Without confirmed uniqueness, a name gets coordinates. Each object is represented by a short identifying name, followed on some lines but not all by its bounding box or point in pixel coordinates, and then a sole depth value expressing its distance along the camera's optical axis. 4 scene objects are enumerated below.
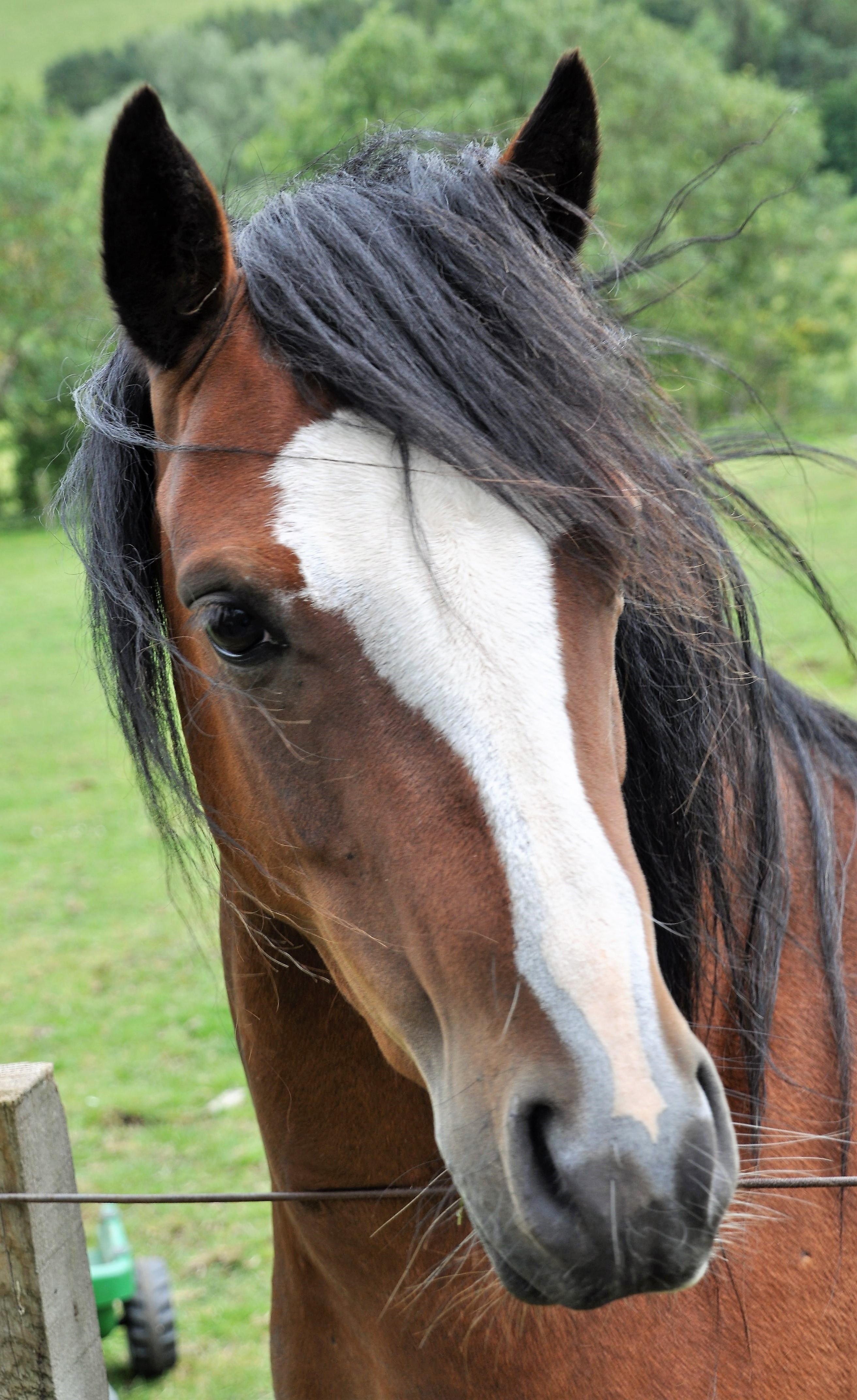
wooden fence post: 1.85
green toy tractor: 2.94
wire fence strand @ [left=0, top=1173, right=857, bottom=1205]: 1.83
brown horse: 1.72
